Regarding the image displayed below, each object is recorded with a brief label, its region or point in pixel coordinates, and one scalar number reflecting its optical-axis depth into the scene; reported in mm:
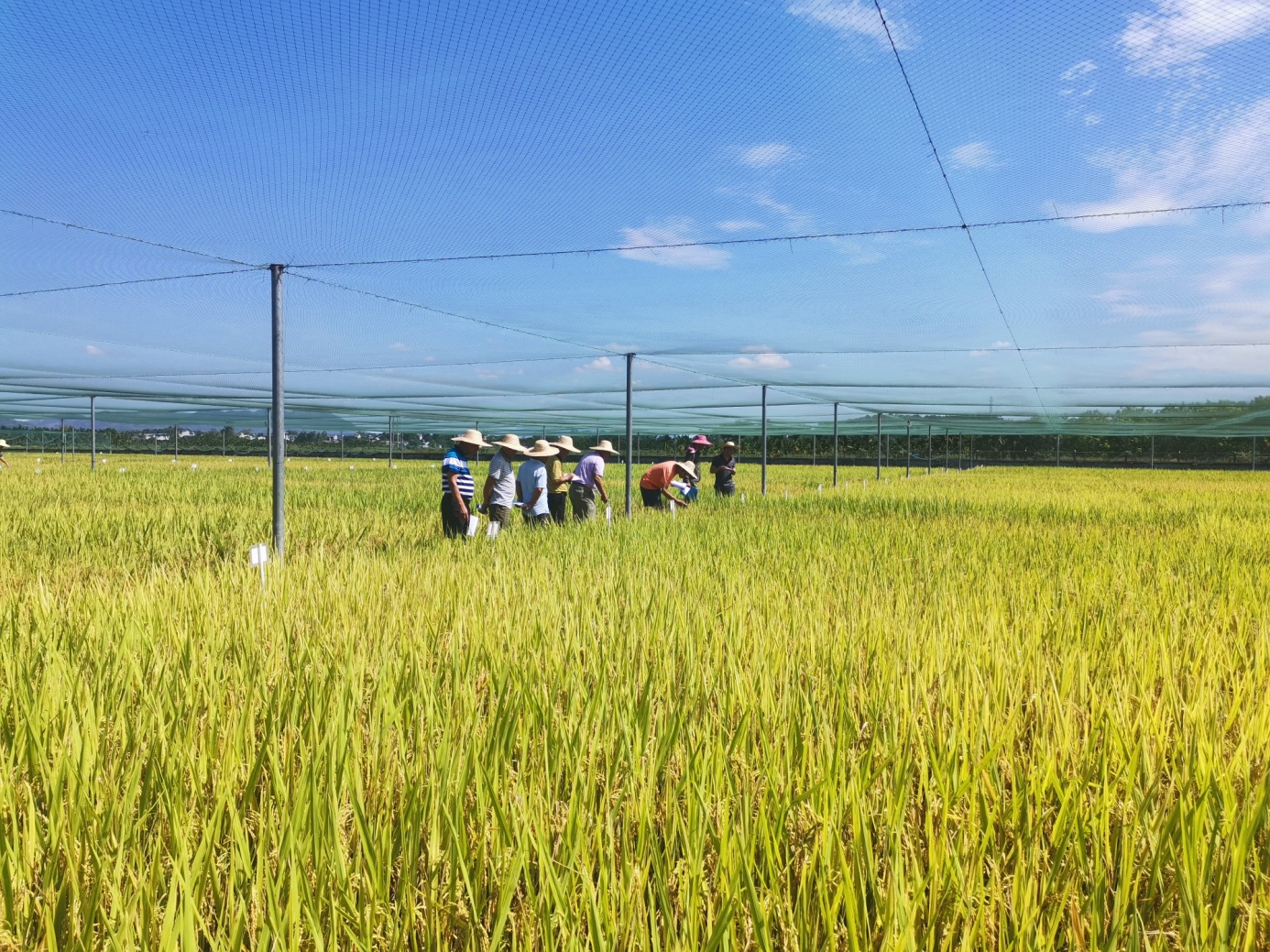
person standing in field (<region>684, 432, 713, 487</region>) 7901
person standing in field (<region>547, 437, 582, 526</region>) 6348
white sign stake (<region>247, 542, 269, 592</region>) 3336
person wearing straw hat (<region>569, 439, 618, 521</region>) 6668
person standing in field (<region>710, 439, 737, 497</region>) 9367
